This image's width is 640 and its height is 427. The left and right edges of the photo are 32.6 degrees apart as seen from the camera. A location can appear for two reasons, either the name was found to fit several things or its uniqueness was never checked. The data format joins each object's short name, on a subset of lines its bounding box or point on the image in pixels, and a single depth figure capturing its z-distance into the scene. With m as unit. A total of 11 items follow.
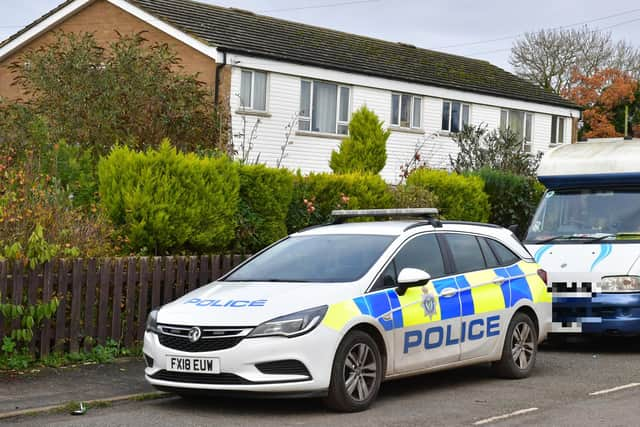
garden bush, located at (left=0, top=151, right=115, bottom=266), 11.05
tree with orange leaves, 61.38
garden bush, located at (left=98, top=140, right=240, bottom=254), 12.97
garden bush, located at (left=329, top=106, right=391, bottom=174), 27.66
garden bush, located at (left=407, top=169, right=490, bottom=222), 17.95
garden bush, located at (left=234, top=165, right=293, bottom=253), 14.23
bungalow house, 30.48
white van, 13.33
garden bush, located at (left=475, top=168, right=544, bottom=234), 19.78
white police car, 8.65
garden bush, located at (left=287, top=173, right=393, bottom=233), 15.30
